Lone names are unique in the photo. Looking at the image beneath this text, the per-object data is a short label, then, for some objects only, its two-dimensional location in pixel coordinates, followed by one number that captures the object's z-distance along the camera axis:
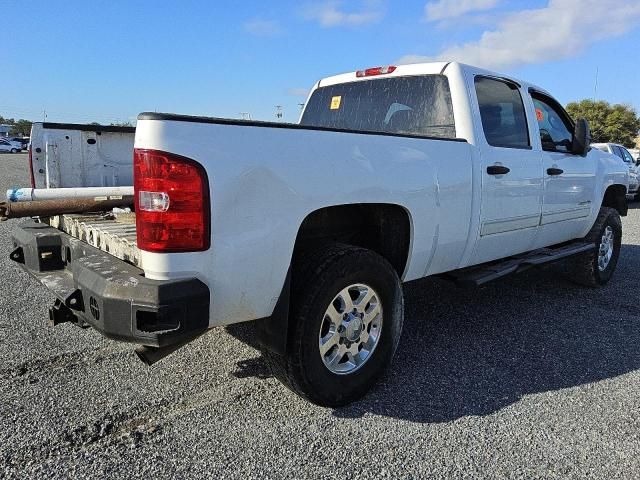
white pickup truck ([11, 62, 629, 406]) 2.34
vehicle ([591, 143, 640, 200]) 15.53
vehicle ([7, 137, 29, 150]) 54.94
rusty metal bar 3.10
